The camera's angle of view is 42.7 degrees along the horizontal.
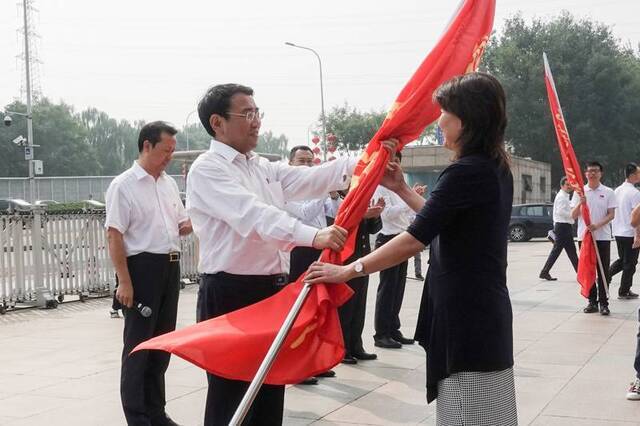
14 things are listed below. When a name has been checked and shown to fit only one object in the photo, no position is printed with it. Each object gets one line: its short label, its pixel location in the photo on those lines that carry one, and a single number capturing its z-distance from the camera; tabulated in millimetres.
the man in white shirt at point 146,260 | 4828
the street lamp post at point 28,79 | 32284
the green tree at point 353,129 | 56688
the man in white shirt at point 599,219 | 9898
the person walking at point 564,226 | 12977
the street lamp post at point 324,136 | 38250
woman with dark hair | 2896
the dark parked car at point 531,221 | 27766
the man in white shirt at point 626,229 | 10914
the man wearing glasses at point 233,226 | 3537
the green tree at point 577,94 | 44156
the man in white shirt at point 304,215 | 6941
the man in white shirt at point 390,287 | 7863
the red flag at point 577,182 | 9125
